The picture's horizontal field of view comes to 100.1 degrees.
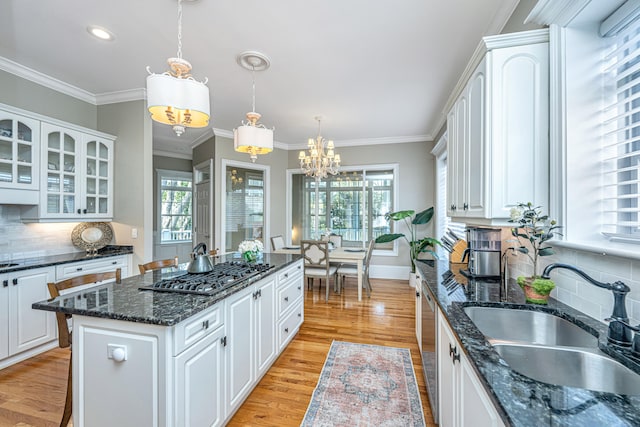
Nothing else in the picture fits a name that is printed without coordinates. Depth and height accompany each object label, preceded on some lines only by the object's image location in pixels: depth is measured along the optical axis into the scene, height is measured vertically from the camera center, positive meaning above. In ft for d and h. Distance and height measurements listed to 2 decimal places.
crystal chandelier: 14.37 +2.86
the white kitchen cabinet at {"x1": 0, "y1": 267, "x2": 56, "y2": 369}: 7.76 -3.24
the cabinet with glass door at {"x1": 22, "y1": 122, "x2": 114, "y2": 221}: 9.45 +1.40
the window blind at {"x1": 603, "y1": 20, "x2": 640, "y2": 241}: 3.79 +1.21
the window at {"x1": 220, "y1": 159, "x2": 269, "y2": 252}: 17.29 +0.71
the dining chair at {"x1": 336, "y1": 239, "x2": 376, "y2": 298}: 14.64 -3.13
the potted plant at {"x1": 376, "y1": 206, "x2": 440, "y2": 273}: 16.76 -1.38
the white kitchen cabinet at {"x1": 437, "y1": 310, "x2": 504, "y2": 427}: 2.85 -2.34
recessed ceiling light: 7.53 +5.18
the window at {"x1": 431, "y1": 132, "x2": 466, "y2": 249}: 15.20 +1.29
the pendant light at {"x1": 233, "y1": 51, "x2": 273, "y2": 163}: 7.90 +2.34
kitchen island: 4.18 -2.41
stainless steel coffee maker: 6.61 -0.98
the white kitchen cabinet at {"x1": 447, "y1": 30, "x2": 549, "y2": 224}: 4.98 +1.77
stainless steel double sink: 3.05 -1.86
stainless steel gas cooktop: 5.32 -1.50
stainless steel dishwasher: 5.64 -3.11
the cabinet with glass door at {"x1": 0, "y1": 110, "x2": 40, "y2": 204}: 8.52 +1.77
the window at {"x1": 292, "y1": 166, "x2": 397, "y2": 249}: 19.02 +0.69
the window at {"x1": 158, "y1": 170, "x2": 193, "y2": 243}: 21.26 +0.54
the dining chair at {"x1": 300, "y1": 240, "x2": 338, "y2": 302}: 13.55 -2.35
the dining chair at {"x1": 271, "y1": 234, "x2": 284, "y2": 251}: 16.05 -1.81
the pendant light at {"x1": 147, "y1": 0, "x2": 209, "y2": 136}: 5.14 +2.33
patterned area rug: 6.04 -4.61
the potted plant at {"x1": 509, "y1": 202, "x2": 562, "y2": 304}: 4.56 -0.35
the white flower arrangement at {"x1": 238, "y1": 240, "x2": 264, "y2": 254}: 8.11 -1.02
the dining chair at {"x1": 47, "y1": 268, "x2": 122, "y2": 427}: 4.98 -1.89
